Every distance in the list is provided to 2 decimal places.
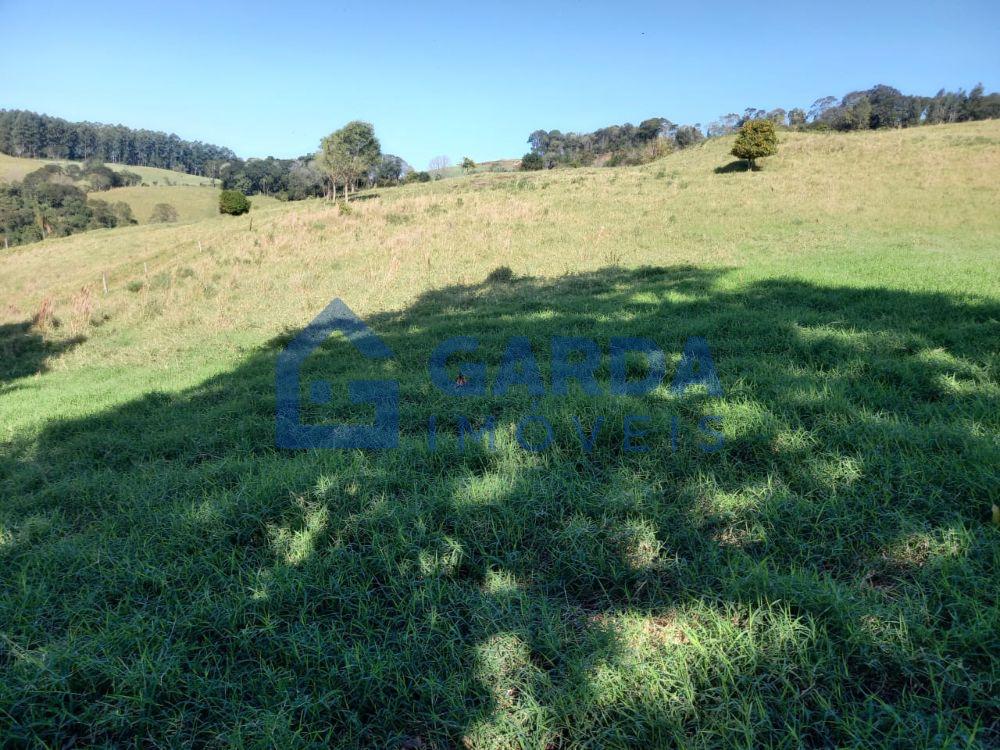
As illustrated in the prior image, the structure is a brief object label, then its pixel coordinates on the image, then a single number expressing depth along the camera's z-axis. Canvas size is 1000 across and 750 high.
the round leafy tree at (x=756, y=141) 25.61
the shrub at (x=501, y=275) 12.18
